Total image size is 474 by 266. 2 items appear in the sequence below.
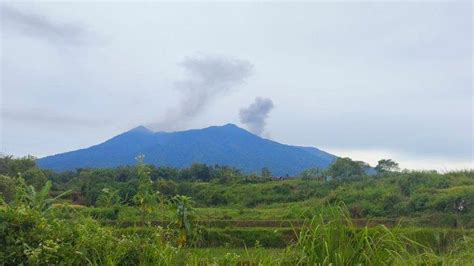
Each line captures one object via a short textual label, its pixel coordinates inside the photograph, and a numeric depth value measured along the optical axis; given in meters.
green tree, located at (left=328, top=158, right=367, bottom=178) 47.06
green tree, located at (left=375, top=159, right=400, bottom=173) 50.89
